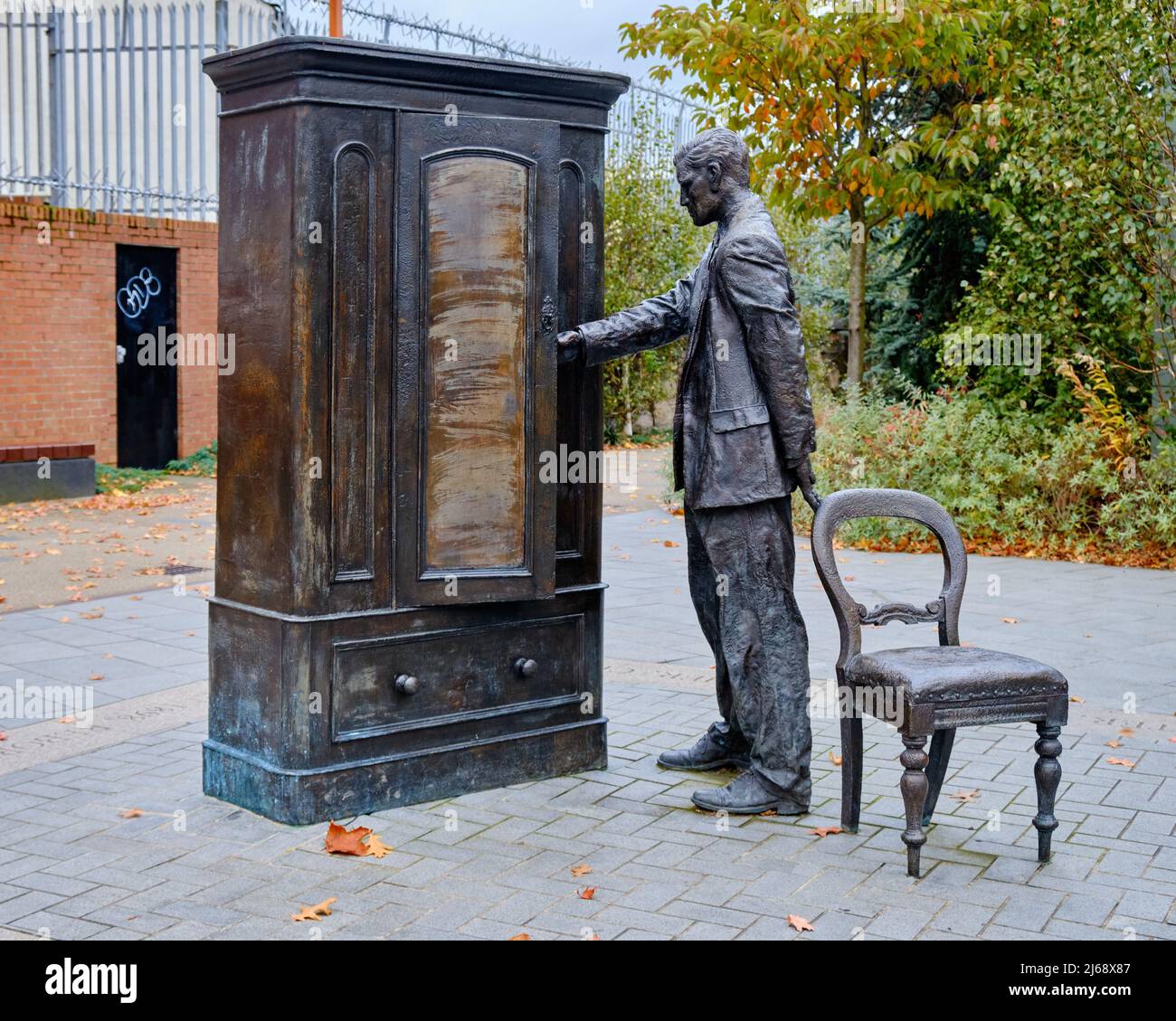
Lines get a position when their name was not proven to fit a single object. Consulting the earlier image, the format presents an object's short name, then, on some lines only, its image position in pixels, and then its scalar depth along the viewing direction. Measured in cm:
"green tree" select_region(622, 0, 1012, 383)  1222
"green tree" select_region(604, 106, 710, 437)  1966
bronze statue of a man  489
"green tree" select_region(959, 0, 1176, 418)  1121
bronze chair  430
